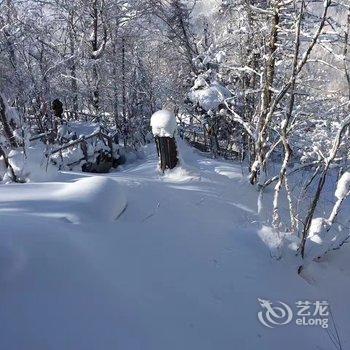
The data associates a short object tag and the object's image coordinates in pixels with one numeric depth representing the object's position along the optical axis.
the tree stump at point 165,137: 8.12
